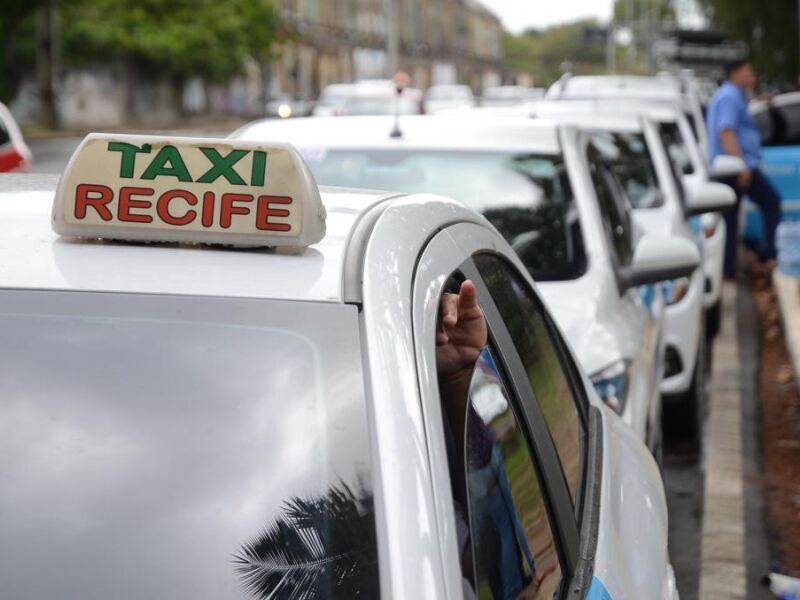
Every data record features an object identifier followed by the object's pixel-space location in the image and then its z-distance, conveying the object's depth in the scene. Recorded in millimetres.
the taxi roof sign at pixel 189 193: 2250
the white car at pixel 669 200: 7809
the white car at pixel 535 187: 5566
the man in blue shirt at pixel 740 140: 13219
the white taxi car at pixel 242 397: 1966
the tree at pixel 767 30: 34094
